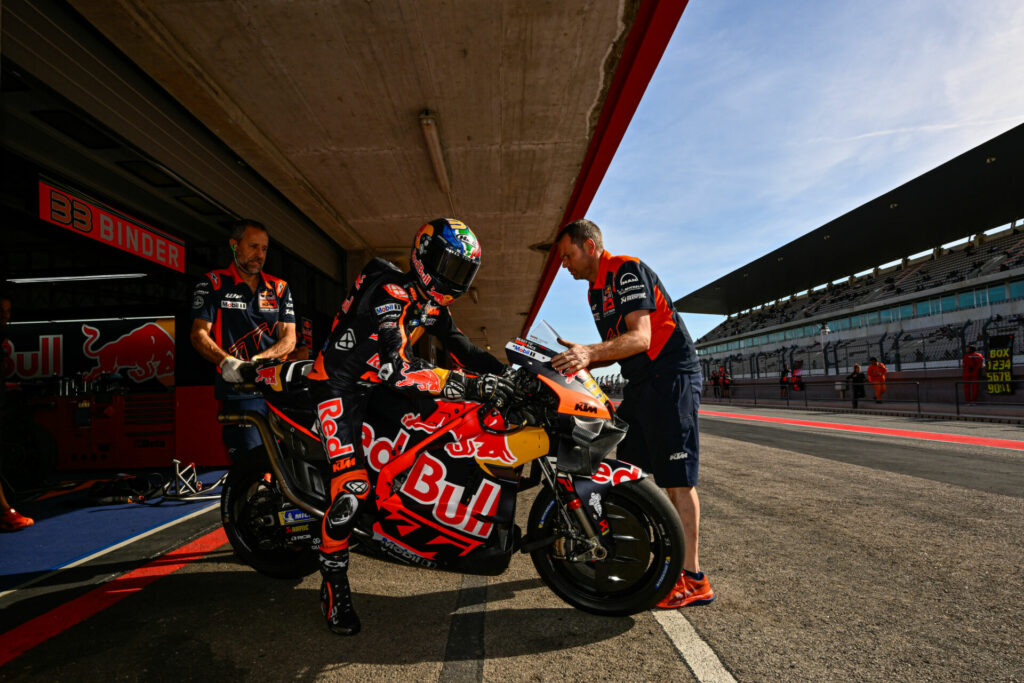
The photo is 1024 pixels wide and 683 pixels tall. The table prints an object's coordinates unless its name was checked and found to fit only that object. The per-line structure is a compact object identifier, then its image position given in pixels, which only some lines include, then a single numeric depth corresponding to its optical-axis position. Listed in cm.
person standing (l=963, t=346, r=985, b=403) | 1473
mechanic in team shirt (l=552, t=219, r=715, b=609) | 260
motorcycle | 230
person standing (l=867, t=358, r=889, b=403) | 1834
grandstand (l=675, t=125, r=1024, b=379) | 2472
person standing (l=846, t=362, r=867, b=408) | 1812
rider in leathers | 229
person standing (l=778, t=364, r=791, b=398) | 2425
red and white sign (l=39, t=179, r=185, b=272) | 473
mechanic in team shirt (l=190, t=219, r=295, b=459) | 328
